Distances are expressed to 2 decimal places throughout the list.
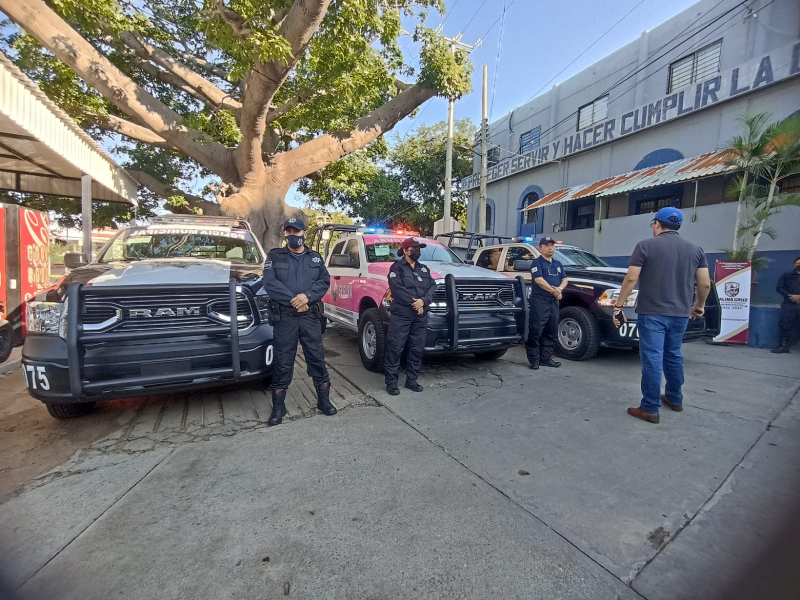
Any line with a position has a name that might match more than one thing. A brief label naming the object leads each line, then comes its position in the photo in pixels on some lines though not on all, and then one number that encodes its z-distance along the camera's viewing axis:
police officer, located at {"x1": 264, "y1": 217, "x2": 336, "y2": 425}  3.49
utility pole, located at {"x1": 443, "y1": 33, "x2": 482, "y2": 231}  15.02
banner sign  6.98
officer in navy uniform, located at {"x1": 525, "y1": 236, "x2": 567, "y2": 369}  5.31
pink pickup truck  4.65
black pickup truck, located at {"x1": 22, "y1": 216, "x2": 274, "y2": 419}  2.96
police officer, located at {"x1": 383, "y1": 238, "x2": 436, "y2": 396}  4.24
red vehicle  5.61
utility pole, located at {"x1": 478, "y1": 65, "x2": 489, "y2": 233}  13.87
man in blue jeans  3.56
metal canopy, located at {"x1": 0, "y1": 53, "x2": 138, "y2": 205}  5.49
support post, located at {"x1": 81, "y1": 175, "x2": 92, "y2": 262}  7.17
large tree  7.23
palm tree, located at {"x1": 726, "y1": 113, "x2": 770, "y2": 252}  7.88
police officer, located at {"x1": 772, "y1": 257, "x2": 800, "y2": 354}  6.54
